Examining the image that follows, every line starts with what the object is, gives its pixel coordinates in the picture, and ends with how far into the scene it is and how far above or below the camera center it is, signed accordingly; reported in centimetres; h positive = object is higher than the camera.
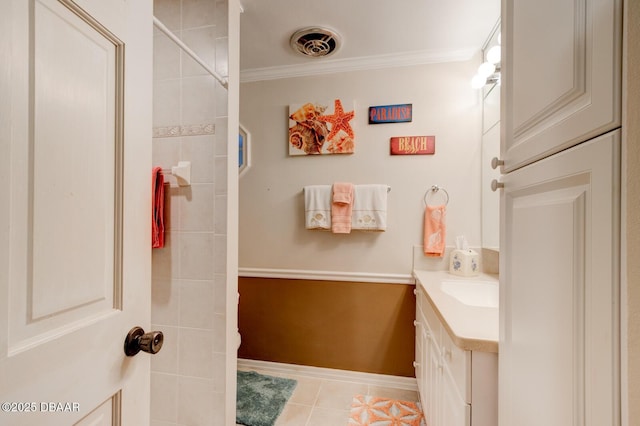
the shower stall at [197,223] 139 -6
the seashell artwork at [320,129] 212 +66
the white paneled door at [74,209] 42 +0
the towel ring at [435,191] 202 +16
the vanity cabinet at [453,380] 85 -60
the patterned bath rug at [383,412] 166 -128
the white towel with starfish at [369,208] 202 +4
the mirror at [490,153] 174 +40
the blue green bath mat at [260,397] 168 -127
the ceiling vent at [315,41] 180 +118
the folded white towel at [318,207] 209 +4
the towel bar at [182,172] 134 +20
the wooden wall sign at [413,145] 202 +51
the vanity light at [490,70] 167 +91
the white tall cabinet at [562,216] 40 +0
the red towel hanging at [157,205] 136 +3
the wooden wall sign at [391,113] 205 +75
